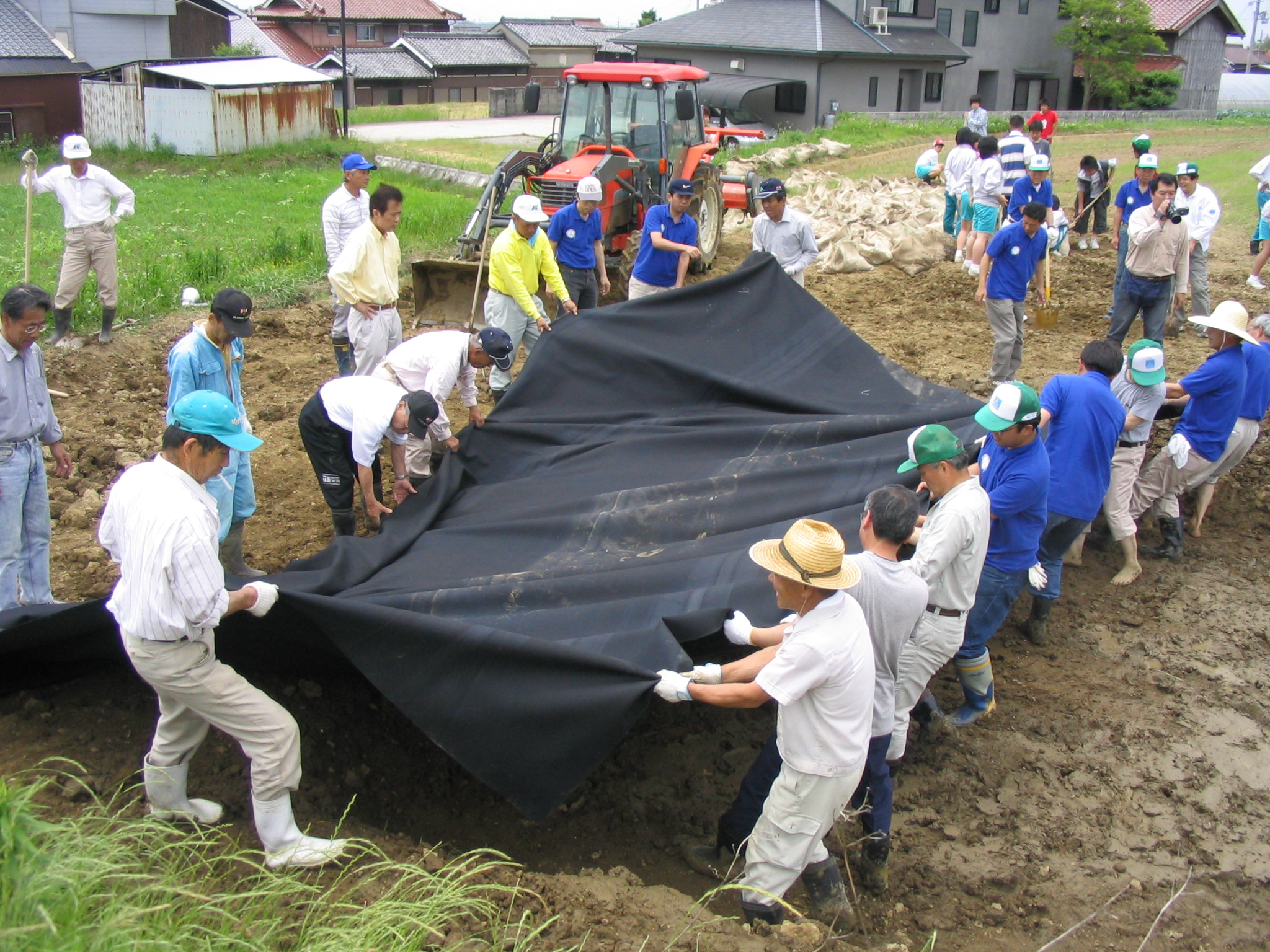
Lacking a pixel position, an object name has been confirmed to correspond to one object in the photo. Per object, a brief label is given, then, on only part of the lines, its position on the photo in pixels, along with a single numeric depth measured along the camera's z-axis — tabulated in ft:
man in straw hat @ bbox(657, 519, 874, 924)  10.19
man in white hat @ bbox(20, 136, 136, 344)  27.68
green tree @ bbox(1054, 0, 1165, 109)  108.99
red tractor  35.04
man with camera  26.53
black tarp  12.03
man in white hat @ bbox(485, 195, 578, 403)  23.93
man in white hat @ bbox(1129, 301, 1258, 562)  19.48
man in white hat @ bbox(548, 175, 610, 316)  27.04
